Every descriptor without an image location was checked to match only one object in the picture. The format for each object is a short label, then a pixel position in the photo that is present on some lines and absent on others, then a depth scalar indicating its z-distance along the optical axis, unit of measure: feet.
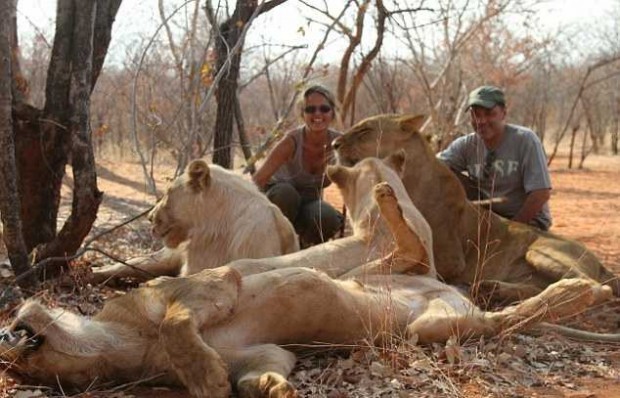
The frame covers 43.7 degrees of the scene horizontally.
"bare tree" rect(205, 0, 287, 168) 19.99
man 18.97
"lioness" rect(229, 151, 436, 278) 12.23
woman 19.20
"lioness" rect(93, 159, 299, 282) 14.15
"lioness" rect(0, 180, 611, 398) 8.32
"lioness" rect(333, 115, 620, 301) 16.87
